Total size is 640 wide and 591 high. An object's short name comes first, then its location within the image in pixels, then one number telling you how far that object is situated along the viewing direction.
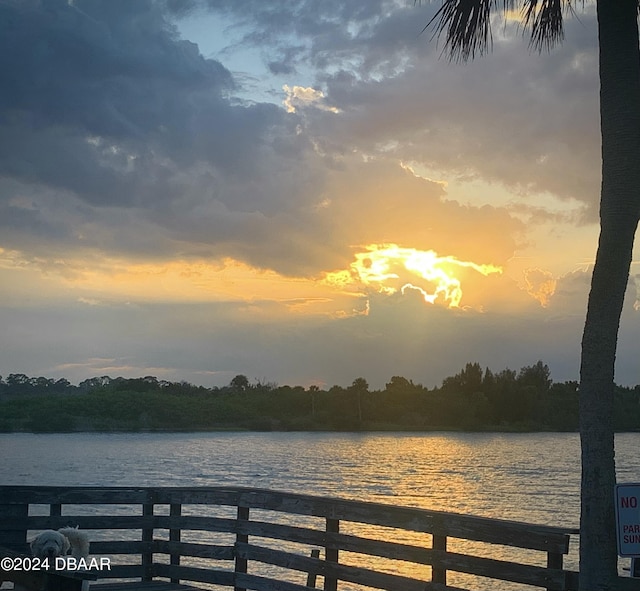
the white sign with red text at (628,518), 5.83
